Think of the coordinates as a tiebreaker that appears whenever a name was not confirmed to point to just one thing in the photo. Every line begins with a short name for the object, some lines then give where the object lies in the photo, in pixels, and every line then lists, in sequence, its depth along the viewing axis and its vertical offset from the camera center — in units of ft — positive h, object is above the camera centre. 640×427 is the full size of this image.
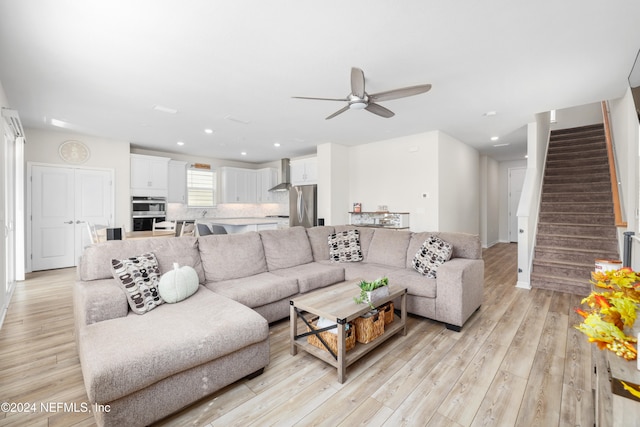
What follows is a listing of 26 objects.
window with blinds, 24.97 +2.33
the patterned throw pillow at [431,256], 9.98 -1.53
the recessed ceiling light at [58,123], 15.25 +4.96
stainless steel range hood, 25.58 +3.44
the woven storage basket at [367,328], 7.56 -3.06
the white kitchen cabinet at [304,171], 22.82 +3.49
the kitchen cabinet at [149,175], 20.58 +2.88
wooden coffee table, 6.52 -2.41
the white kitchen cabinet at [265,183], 27.99 +3.04
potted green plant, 7.40 -2.07
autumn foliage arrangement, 3.62 -1.47
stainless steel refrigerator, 22.16 +0.66
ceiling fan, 8.21 +3.67
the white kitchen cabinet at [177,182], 23.08 +2.59
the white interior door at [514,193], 27.09 +1.89
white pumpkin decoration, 7.47 -1.88
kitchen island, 19.89 -0.79
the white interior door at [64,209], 17.16 +0.31
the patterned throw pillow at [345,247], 12.60 -1.50
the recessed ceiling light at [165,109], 12.97 +4.84
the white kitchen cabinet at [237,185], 26.32 +2.71
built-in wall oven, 20.63 +0.22
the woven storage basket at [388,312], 8.55 -2.97
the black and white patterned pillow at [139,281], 6.95 -1.70
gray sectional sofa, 4.93 -2.34
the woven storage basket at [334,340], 7.11 -3.20
